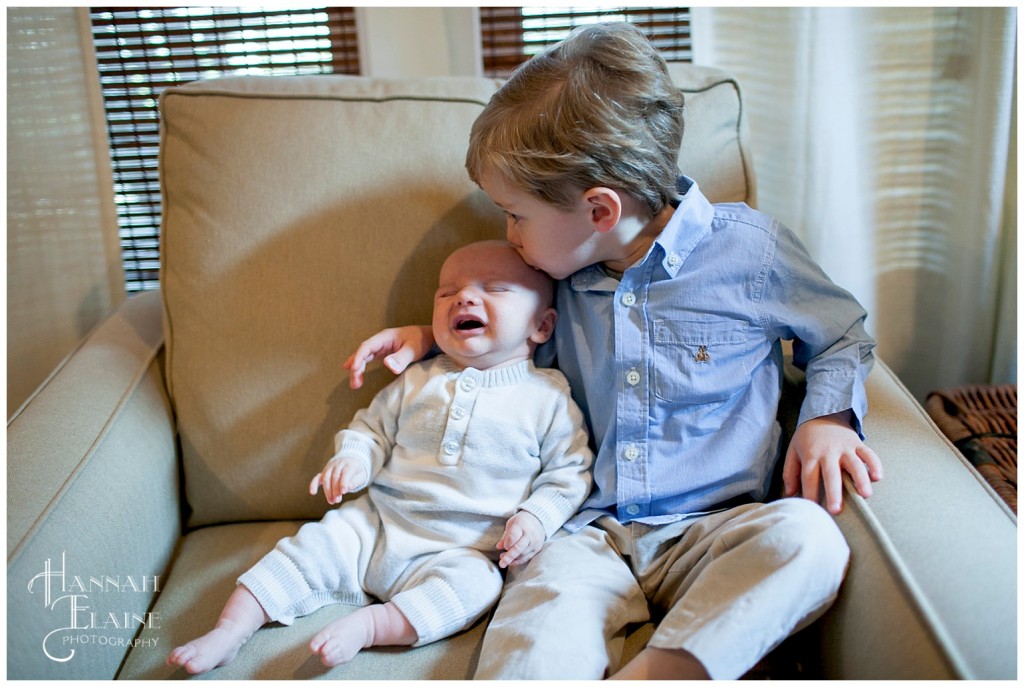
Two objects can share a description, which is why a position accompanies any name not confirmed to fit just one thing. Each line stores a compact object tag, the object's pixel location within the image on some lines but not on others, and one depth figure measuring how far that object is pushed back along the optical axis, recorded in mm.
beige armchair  1165
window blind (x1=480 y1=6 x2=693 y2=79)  1537
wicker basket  1212
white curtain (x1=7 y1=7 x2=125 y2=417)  1438
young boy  982
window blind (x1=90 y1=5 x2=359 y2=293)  1587
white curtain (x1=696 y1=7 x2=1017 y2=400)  1327
